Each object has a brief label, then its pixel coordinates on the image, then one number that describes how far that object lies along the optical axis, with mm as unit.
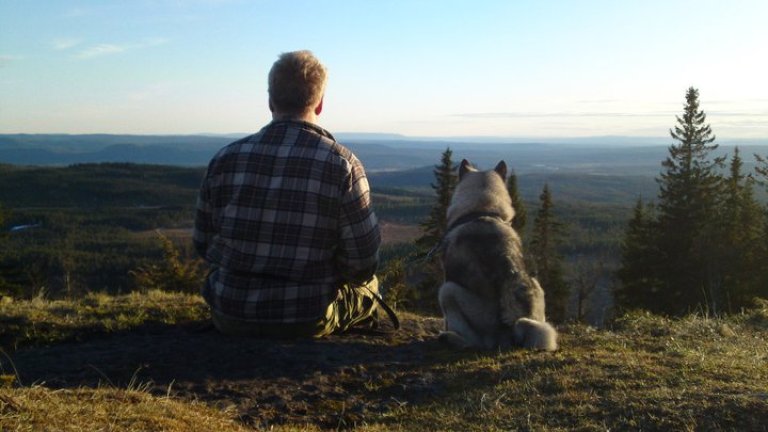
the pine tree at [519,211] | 32844
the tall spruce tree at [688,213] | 35156
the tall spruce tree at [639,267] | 34531
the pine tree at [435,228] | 29094
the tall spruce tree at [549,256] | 37969
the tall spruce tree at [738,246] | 35031
